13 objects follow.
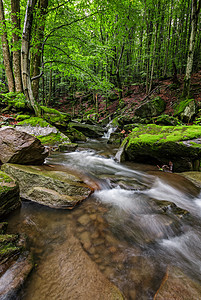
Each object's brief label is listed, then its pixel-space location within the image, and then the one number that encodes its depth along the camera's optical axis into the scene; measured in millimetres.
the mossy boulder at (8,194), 2199
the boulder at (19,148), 3441
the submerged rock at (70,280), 1365
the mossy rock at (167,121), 8806
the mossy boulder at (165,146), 4528
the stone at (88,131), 12212
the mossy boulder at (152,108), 11841
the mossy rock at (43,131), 7383
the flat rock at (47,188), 2795
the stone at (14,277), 1307
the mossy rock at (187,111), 8859
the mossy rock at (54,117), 9242
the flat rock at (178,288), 1360
